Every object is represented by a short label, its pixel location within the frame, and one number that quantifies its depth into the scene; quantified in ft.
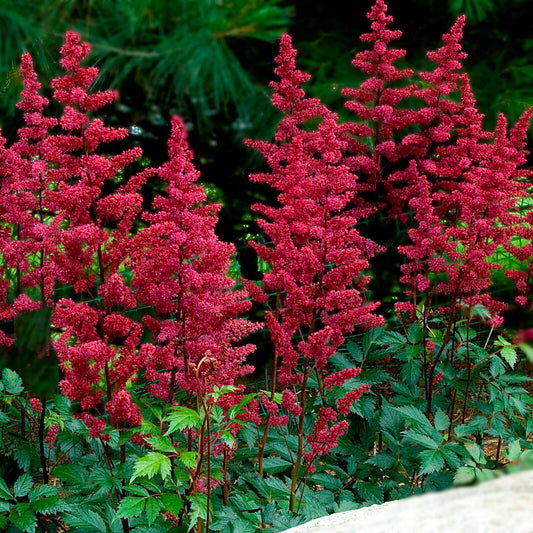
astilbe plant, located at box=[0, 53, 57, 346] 17.72
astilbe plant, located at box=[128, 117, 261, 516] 15.08
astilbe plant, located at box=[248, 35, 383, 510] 16.63
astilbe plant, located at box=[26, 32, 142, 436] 14.82
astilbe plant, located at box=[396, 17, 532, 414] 20.38
